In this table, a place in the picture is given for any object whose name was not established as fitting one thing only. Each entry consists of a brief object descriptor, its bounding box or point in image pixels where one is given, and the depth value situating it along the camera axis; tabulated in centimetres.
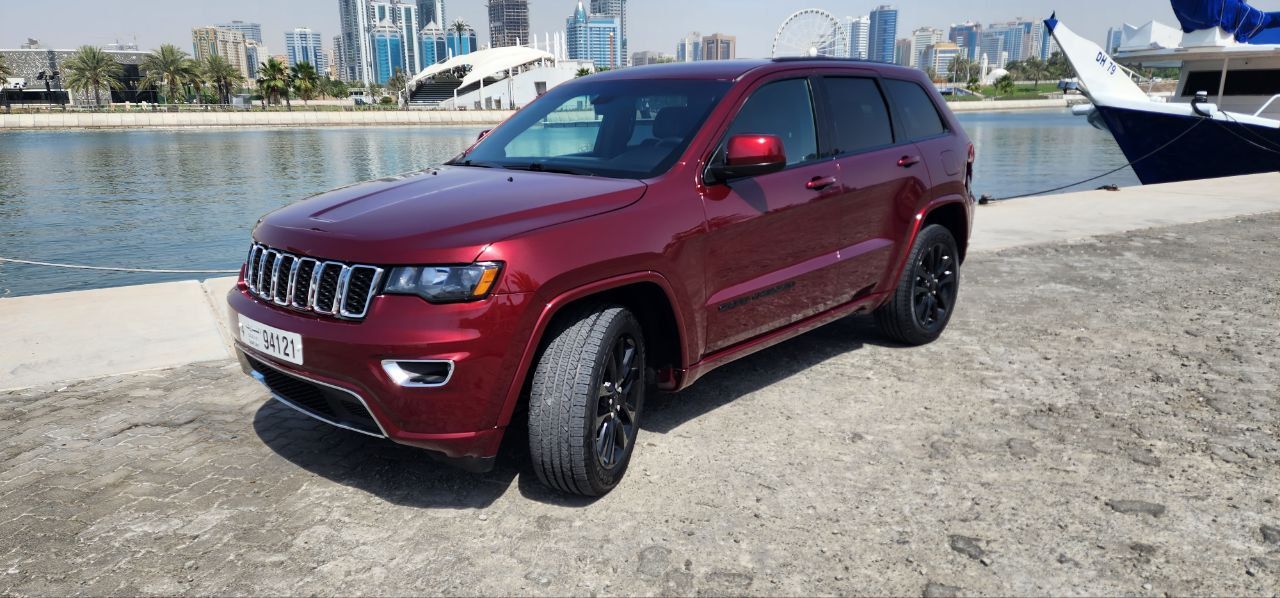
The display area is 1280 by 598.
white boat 1989
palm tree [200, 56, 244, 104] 9656
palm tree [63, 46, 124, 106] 8856
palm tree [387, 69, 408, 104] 13212
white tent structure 11594
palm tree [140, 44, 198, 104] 9212
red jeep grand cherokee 284
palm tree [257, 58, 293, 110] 8894
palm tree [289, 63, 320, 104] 9274
